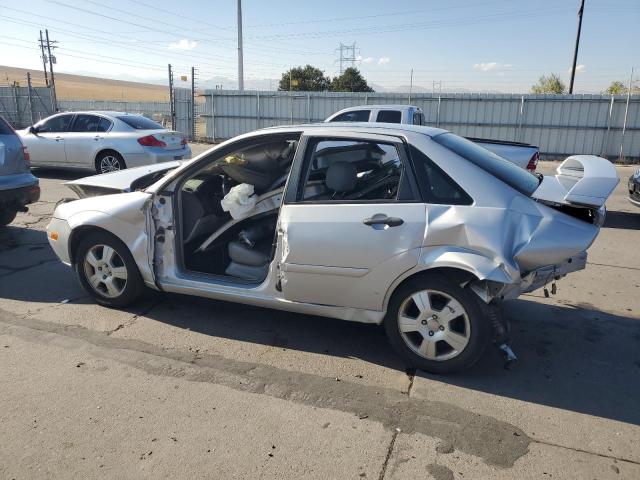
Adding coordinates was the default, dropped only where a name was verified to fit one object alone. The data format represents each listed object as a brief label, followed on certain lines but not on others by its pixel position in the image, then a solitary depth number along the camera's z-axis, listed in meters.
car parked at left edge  6.51
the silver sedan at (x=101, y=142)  11.03
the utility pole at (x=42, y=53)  34.12
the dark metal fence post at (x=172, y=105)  22.28
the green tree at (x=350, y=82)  41.69
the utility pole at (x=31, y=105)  24.47
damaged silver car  3.36
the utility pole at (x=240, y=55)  31.58
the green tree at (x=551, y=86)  39.22
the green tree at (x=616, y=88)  35.44
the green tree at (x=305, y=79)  41.69
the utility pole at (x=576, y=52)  27.07
